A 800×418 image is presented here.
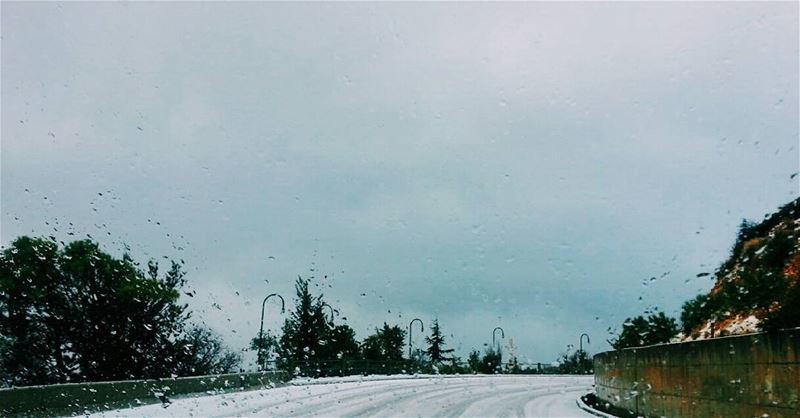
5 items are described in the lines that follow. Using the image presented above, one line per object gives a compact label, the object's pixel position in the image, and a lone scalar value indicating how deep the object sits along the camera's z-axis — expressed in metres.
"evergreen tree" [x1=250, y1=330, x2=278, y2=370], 54.16
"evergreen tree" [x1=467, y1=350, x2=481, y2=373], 91.00
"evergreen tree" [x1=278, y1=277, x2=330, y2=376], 83.62
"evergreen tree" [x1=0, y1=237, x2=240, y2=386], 64.69
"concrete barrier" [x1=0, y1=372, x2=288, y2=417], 16.52
